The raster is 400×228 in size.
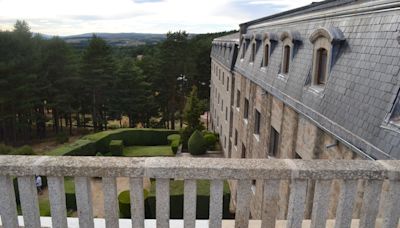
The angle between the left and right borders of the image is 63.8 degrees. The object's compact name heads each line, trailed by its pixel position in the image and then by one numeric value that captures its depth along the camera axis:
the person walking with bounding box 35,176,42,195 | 15.74
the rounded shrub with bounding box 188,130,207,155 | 24.81
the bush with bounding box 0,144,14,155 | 22.64
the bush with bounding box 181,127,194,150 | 27.65
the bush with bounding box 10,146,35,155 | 21.13
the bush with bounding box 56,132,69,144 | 31.38
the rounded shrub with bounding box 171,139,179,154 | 26.73
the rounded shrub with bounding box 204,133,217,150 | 27.02
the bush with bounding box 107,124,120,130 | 42.74
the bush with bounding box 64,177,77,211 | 16.09
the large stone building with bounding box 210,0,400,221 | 5.21
